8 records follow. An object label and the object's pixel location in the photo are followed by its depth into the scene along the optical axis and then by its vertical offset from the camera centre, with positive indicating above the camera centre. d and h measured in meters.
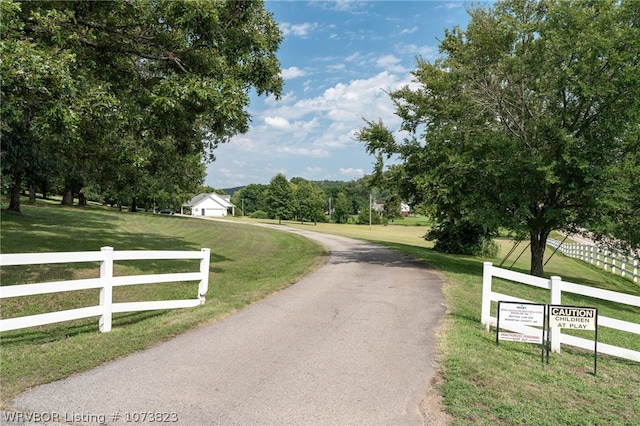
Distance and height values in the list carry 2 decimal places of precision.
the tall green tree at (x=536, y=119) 12.95 +3.74
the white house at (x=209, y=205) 112.56 +0.97
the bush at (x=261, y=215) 106.12 -0.86
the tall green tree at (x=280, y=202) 73.06 +1.85
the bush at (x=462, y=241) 29.23 -1.39
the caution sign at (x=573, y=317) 5.96 -1.32
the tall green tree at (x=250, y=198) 147.90 +4.86
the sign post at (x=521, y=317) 6.33 -1.44
